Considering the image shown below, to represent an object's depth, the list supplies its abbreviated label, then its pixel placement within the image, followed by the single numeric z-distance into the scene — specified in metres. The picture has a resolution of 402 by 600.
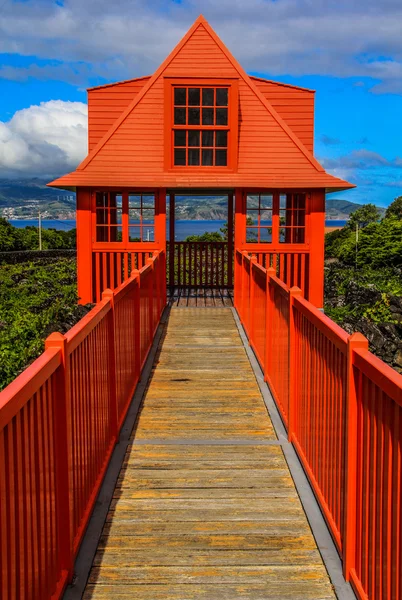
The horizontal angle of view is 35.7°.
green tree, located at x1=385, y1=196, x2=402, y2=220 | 52.24
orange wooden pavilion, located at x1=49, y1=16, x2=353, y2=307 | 12.73
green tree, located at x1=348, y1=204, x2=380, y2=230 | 56.84
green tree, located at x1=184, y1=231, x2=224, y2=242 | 26.18
